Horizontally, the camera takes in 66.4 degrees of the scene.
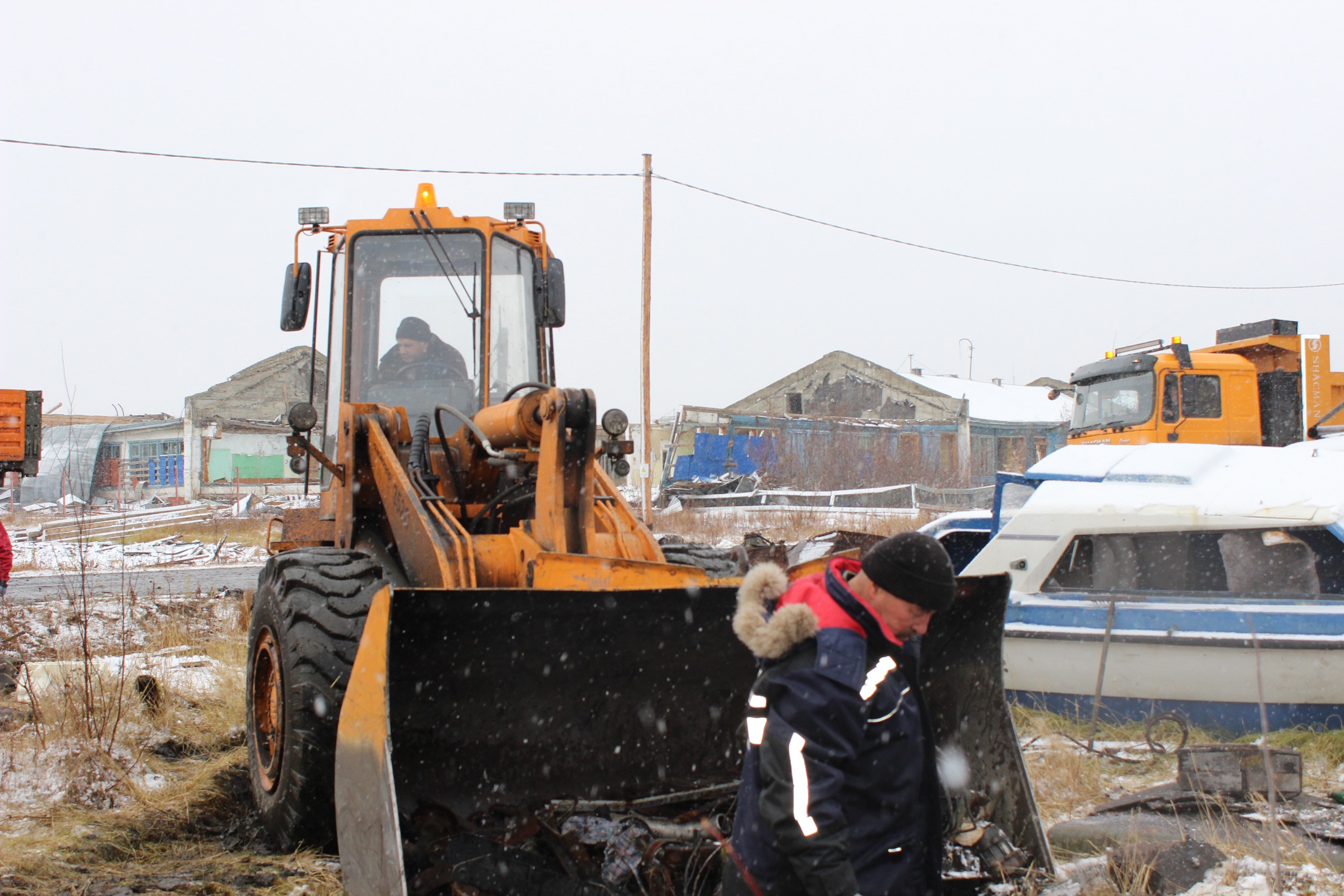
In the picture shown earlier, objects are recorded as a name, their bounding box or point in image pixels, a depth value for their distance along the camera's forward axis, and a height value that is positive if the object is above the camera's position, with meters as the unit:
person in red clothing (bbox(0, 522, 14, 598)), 7.68 -0.61
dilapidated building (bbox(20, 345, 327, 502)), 35.16 +0.94
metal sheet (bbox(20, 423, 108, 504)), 34.69 +0.84
